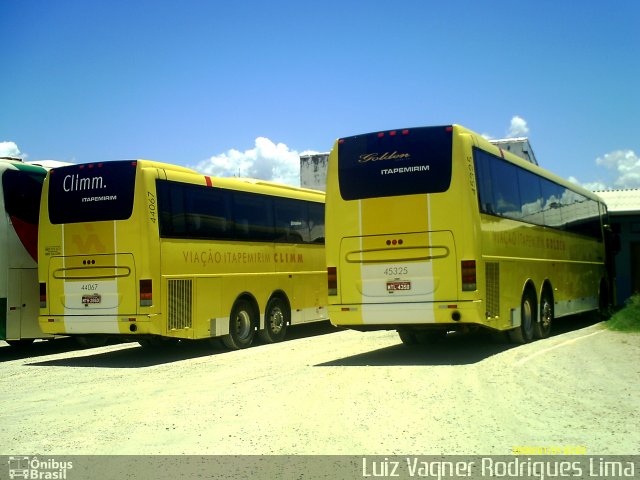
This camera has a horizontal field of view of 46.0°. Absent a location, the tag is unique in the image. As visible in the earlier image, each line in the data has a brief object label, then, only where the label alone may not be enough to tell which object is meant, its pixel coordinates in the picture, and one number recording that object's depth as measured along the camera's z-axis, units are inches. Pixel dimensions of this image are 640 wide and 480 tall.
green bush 687.1
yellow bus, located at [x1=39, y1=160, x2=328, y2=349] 518.3
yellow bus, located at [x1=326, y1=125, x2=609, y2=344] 470.3
